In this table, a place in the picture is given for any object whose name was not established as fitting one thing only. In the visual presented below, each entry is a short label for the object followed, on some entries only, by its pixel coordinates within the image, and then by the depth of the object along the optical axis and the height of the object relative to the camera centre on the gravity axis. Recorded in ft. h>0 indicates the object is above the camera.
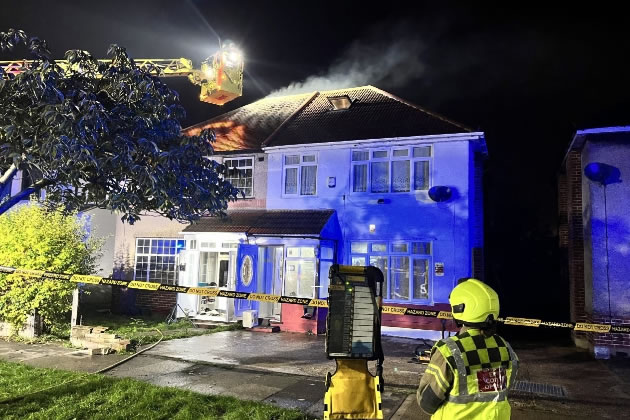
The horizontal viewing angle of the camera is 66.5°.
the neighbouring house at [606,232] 34.63 +2.66
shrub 32.71 -0.48
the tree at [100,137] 23.71 +6.39
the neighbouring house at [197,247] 49.88 +1.07
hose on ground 20.27 -6.17
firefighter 9.53 -2.05
